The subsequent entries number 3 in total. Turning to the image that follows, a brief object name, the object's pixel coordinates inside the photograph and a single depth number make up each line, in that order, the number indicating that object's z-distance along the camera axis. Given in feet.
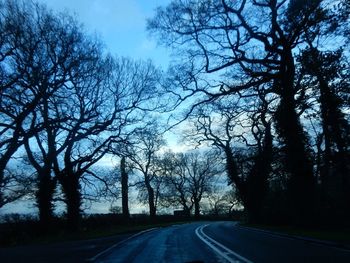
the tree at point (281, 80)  100.63
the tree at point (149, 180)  279.61
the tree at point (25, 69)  95.50
